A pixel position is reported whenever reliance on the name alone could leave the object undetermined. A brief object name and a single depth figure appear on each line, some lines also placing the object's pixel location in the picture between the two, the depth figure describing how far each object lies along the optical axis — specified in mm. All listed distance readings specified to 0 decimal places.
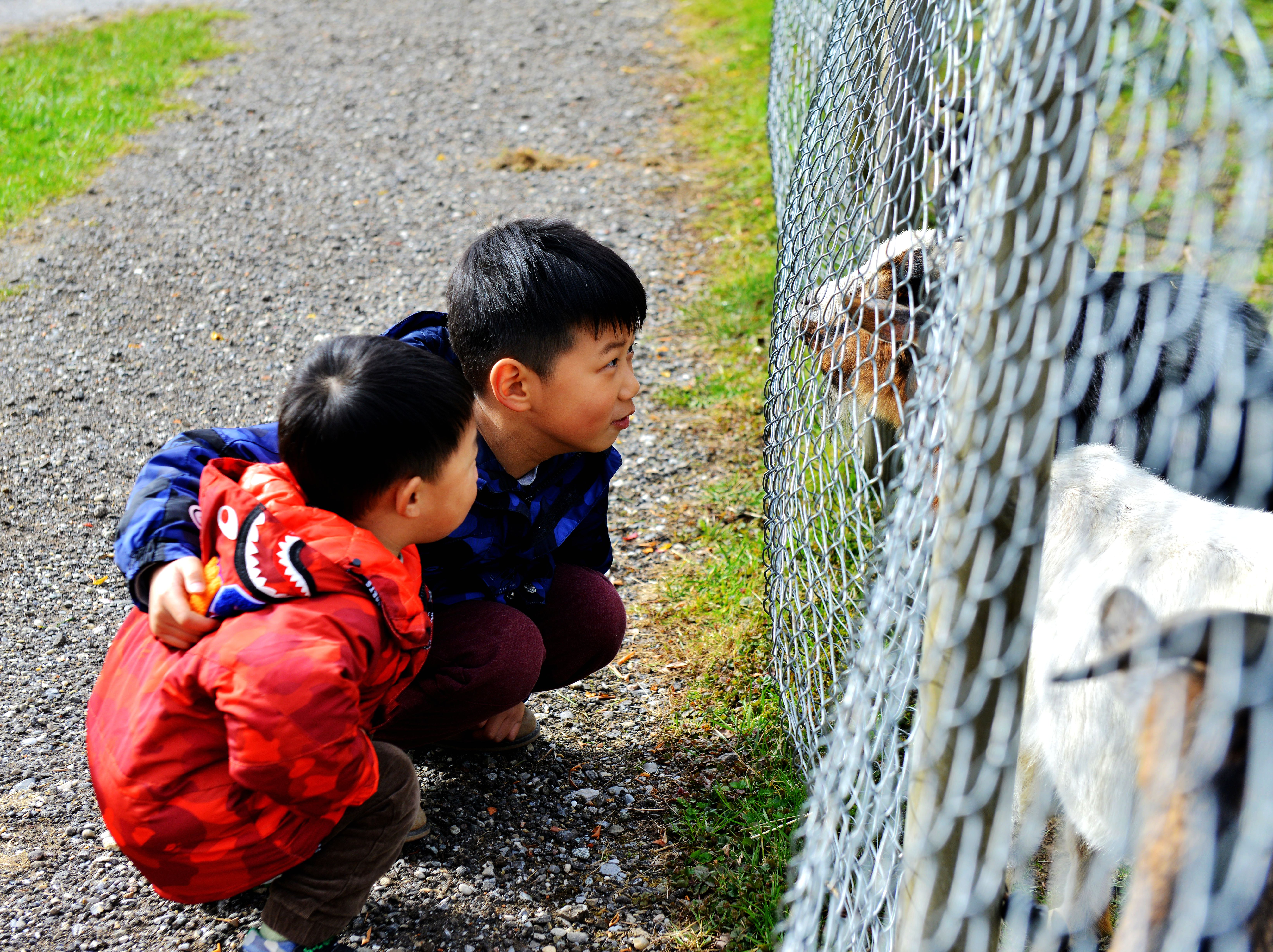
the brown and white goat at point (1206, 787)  961
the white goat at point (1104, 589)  1833
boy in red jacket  1638
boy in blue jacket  2143
